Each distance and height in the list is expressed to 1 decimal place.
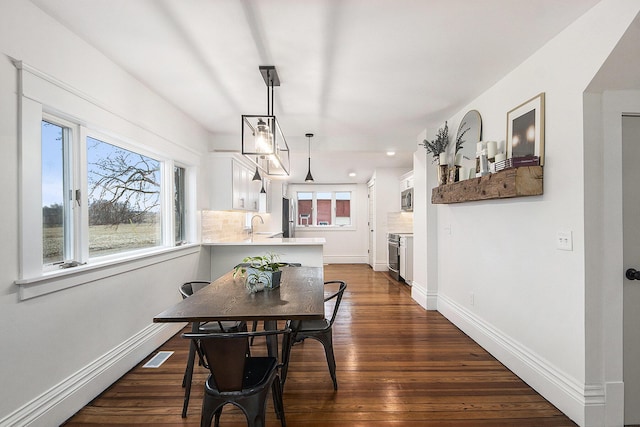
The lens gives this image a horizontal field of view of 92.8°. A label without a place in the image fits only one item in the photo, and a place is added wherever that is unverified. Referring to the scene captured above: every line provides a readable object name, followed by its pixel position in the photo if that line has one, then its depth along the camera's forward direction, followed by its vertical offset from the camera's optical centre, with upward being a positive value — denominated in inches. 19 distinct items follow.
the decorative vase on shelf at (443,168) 134.5 +19.1
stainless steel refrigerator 300.9 -5.4
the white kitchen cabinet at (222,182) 167.8 +17.5
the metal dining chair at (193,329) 77.9 -32.7
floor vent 102.5 -50.9
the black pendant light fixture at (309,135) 166.2 +42.5
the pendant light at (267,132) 91.3 +24.2
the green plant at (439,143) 141.7 +32.1
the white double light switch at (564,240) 74.9 -7.8
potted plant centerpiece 81.4 -17.3
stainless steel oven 236.1 -35.1
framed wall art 84.7 +24.1
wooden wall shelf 83.2 +7.7
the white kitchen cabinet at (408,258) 218.5 -34.0
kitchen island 159.6 -20.5
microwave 234.8 +9.1
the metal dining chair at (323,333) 84.7 -34.1
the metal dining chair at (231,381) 54.0 -32.3
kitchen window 338.6 +4.5
